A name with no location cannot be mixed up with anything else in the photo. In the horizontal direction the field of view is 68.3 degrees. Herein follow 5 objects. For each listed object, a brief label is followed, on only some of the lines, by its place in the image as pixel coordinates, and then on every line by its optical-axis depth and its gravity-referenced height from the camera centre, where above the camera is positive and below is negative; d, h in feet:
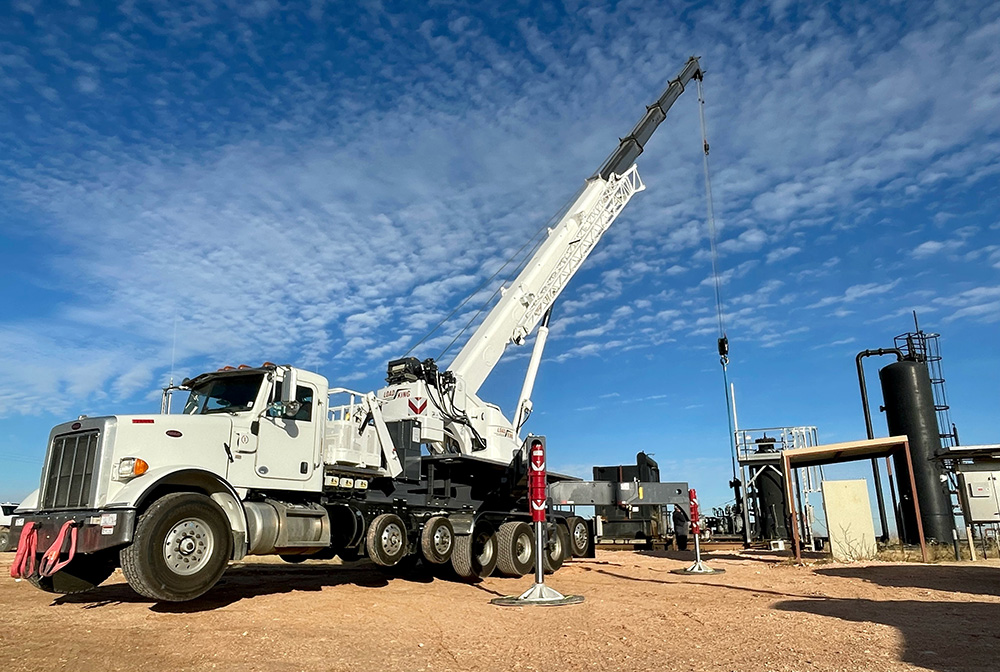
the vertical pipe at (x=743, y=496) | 80.25 +4.06
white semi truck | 29.50 +2.83
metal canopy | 56.34 +6.46
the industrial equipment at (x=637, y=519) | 73.67 +1.95
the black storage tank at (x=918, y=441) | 67.36 +8.35
